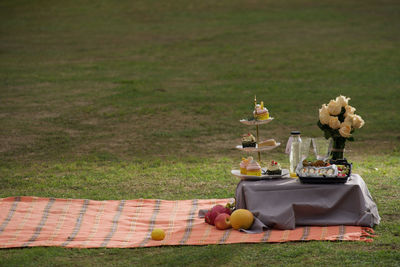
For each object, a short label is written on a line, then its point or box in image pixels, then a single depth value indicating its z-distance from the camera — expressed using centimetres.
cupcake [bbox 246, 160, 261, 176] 1227
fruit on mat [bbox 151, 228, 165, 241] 1159
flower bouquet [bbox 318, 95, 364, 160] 1222
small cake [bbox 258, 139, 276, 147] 1262
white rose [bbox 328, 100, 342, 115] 1223
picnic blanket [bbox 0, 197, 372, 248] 1137
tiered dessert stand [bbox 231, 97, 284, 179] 1230
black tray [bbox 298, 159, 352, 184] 1170
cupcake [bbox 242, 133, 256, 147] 1264
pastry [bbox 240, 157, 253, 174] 1238
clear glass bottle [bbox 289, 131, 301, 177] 1248
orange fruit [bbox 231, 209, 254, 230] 1162
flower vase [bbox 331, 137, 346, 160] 1258
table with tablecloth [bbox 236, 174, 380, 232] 1166
